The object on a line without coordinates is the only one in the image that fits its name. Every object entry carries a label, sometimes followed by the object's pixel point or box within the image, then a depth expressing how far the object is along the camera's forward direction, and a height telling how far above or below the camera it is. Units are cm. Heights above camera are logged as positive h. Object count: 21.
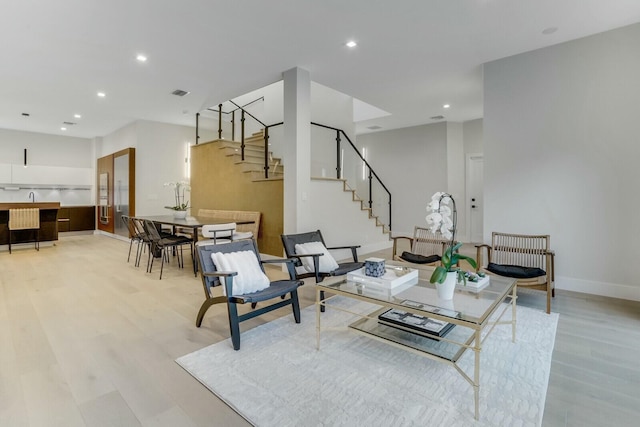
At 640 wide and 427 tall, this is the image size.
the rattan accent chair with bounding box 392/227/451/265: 414 -55
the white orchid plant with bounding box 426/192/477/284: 230 -16
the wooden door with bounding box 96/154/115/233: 904 +45
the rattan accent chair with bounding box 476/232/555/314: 325 -61
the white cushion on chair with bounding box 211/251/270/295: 270 -53
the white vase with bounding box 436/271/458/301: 233 -57
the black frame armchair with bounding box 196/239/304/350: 252 -69
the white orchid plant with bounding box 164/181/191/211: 577 +40
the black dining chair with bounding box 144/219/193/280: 477 -48
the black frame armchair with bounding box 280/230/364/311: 338 -52
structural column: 458 +89
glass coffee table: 194 -66
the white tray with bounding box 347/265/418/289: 254 -57
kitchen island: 680 -31
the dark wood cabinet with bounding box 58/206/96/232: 934 -24
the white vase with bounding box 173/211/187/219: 571 -7
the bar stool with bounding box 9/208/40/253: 663 -18
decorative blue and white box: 270 -50
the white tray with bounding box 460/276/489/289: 255 -60
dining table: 465 -20
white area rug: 173 -109
